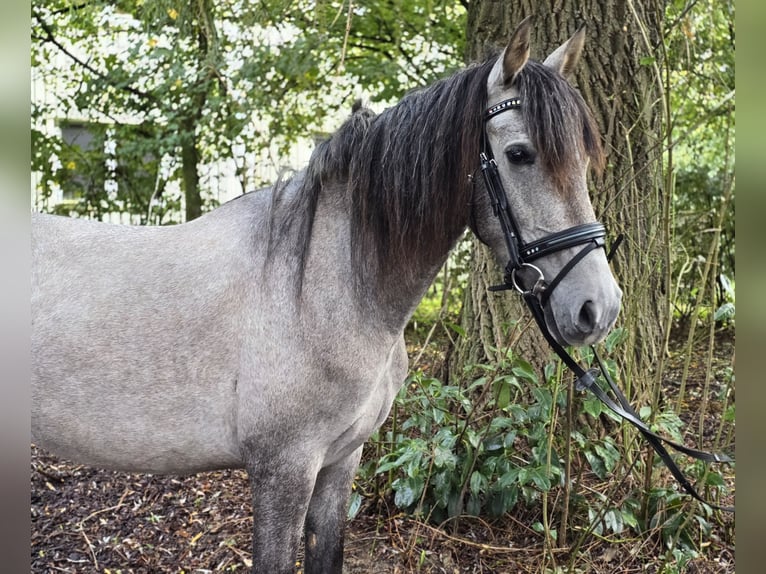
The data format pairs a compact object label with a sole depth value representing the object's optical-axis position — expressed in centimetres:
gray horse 192
